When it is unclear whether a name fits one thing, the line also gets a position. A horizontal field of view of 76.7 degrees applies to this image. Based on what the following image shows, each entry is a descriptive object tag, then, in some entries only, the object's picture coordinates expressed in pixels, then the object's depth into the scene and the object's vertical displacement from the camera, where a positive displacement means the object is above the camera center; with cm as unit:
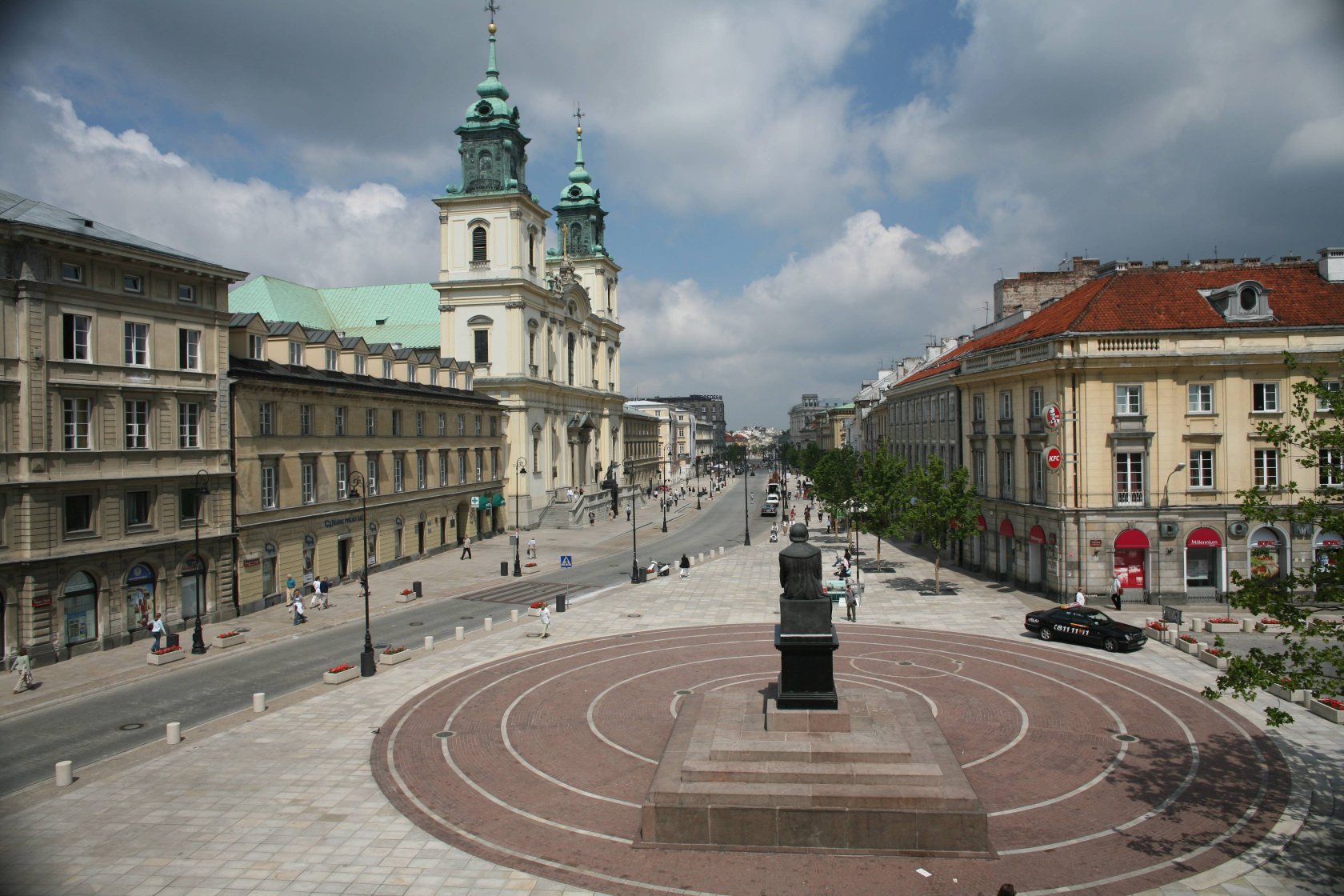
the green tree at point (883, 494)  4630 -243
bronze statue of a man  1853 -271
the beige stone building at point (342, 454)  3791 +17
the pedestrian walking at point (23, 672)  2496 -628
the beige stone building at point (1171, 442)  3562 +32
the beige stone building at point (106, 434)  2805 +95
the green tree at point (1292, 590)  1295 -227
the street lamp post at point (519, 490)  7022 -292
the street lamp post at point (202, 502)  3412 -175
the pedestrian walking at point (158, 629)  2966 -592
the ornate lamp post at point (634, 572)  4506 -629
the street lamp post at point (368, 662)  2644 -637
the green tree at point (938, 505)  4109 -262
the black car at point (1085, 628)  2811 -613
